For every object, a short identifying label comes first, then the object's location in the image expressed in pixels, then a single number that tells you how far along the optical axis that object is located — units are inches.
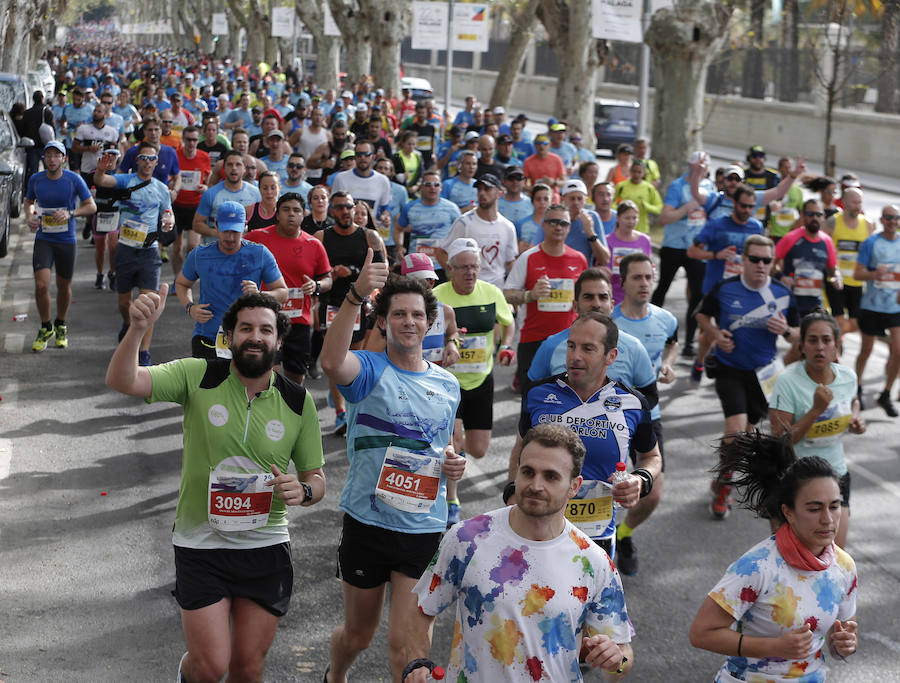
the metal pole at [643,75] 860.0
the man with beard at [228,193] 439.8
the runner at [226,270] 337.1
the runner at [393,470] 205.3
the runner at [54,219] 464.8
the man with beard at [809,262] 426.9
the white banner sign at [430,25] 1259.8
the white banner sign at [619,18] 825.5
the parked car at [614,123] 1519.4
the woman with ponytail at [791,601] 163.3
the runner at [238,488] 191.2
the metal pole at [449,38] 1233.4
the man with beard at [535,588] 150.1
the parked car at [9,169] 644.3
